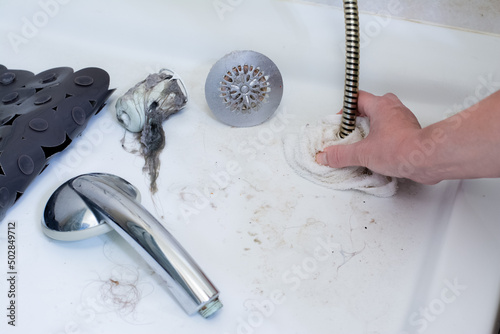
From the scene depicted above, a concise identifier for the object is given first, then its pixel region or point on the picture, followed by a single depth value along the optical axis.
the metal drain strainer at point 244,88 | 0.56
